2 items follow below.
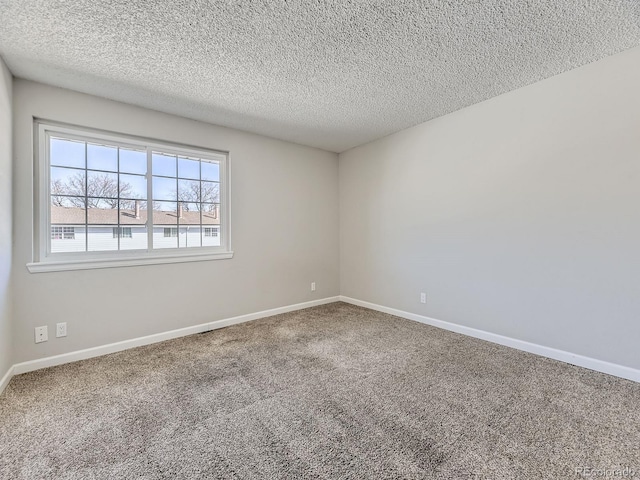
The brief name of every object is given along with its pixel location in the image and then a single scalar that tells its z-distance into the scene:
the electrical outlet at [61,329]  2.51
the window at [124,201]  2.54
